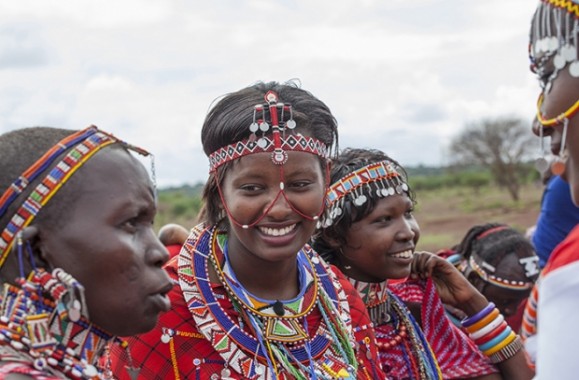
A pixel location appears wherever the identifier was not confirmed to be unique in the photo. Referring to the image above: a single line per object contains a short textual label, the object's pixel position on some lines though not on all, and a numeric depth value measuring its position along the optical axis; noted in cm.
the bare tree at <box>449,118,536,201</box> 3173
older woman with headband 182
